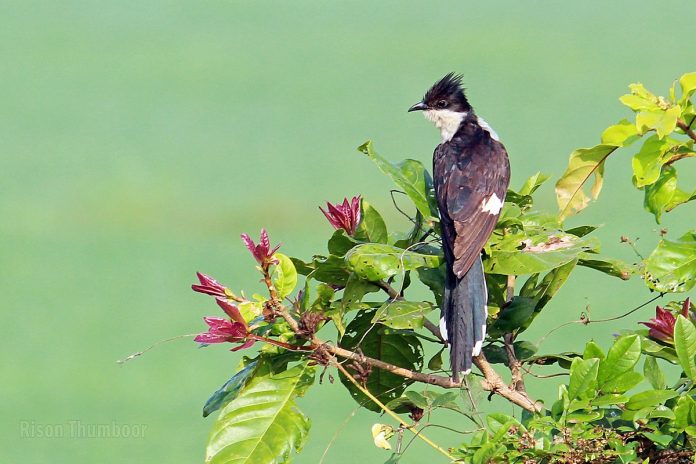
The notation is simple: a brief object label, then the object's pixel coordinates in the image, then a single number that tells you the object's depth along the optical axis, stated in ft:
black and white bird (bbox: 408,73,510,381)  42.72
